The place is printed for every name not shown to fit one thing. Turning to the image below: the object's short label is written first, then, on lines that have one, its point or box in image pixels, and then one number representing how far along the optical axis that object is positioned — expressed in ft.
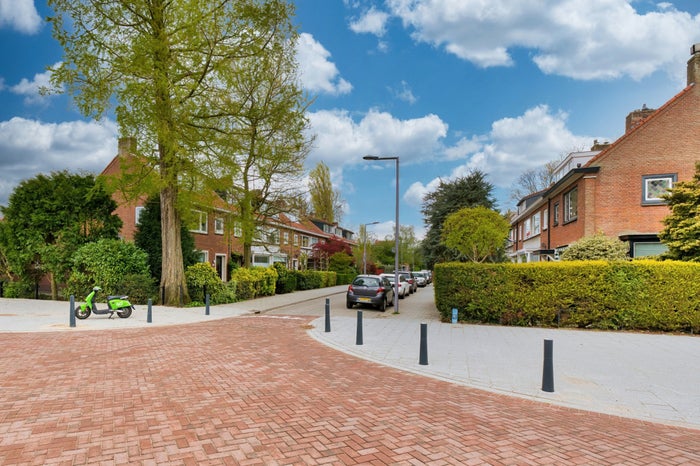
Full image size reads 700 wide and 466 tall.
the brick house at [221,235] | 67.15
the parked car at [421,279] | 136.15
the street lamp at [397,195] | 58.85
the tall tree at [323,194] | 217.36
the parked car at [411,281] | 102.50
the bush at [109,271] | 59.62
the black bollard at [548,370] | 21.56
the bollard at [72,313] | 40.96
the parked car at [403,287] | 85.91
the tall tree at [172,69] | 51.55
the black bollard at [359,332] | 33.94
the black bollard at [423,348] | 27.27
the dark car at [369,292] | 61.57
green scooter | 46.16
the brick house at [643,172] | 56.95
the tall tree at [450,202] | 96.43
